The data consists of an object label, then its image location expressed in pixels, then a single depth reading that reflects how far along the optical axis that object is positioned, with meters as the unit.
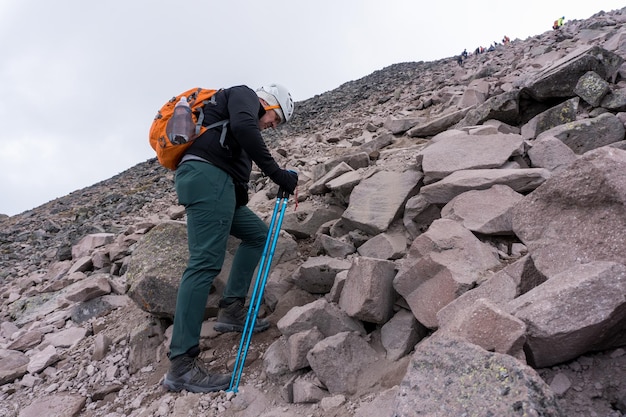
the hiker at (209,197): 3.27
